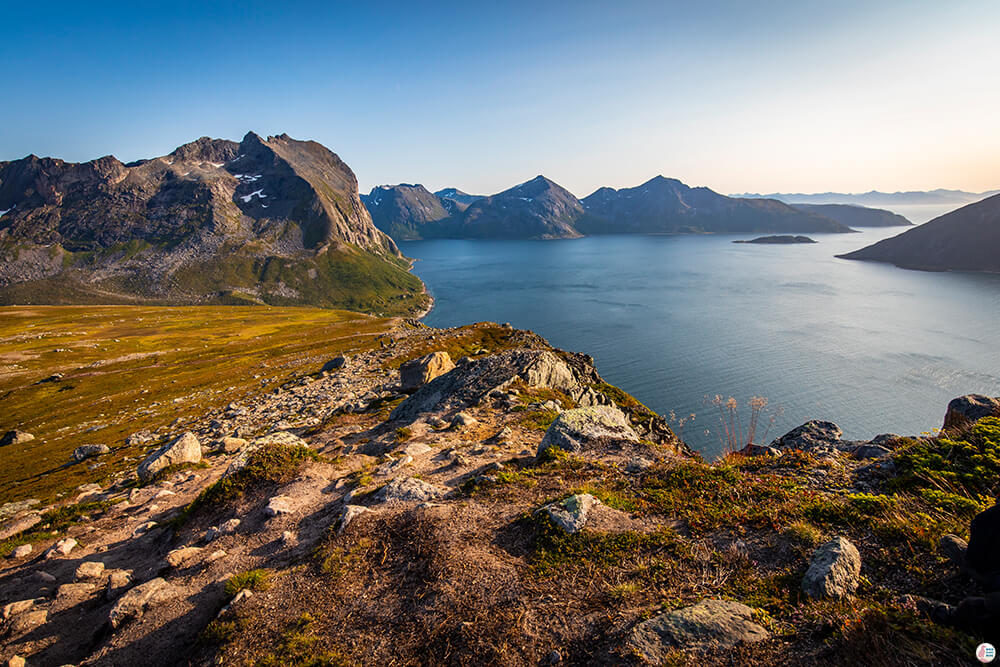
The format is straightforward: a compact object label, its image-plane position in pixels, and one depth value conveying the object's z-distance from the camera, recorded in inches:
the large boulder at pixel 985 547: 252.2
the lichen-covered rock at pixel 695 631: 257.1
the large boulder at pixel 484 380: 1044.5
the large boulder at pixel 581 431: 666.2
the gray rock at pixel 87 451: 1322.6
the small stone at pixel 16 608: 399.2
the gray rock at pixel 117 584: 417.4
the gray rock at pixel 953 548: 281.4
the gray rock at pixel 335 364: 1974.7
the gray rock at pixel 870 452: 571.2
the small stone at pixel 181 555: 434.3
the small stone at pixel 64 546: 553.9
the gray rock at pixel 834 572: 286.4
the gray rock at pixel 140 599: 355.6
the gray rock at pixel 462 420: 871.1
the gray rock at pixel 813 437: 733.2
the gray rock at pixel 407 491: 504.1
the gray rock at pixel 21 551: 571.5
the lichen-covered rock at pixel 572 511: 401.1
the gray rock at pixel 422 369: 1443.2
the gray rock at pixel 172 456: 853.8
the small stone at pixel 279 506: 513.3
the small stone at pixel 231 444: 977.4
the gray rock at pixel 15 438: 1654.8
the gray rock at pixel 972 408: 598.9
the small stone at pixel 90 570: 463.2
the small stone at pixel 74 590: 429.1
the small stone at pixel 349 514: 440.8
